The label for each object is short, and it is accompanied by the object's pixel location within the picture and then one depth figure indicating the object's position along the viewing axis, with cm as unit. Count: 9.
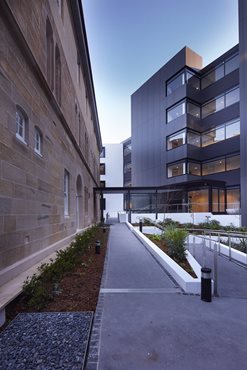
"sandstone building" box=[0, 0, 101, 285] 512
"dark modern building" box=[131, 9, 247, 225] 2344
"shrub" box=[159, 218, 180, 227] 1991
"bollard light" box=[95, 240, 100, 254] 982
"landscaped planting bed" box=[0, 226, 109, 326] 443
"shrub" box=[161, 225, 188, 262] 856
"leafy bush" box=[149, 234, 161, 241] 1272
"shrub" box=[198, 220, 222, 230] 1716
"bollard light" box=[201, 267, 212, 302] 493
